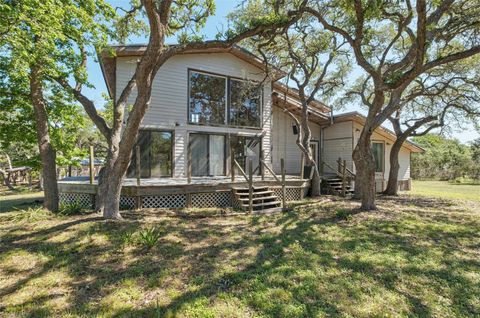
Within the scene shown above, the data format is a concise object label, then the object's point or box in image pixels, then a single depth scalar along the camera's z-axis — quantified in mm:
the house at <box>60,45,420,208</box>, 9680
